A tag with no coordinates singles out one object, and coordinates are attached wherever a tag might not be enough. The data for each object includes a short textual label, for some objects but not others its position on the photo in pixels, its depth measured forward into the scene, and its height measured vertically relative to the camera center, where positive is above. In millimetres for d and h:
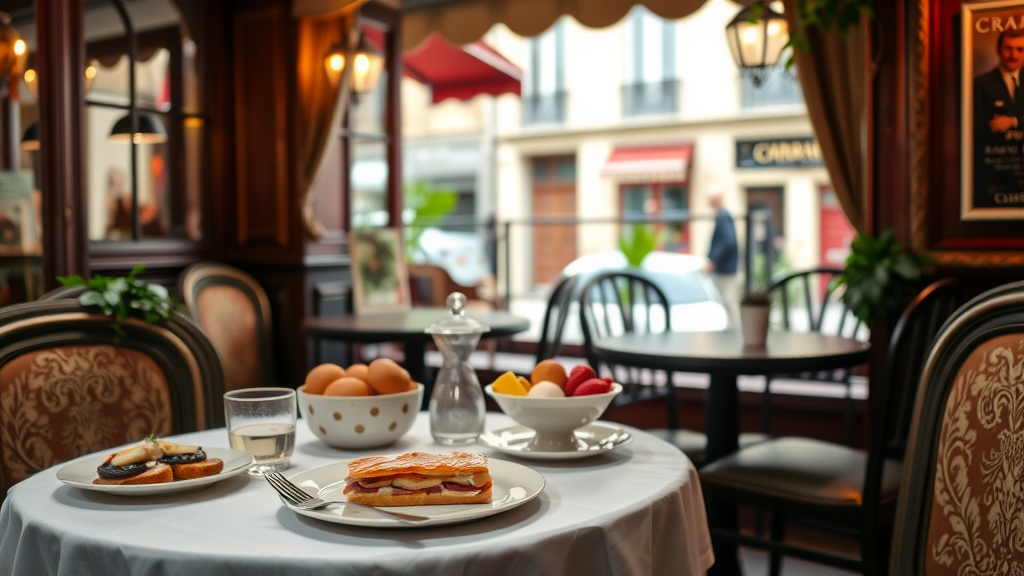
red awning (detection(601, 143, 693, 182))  16766 +1570
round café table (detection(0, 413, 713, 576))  915 -316
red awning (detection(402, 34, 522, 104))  6125 +1240
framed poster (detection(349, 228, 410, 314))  4133 -109
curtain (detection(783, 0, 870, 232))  3461 +561
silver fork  1005 -296
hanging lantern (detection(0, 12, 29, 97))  3328 +747
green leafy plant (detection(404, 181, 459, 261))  10617 +529
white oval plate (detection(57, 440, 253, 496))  1107 -295
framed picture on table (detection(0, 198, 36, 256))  3320 +86
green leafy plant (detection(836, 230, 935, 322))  2951 -92
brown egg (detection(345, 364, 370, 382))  1436 -201
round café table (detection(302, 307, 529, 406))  3236 -296
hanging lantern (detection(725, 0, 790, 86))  3285 +778
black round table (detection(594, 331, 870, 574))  2408 -312
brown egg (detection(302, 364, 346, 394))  1408 -204
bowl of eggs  1361 -239
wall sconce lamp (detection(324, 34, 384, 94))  4375 +914
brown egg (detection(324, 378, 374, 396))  1372 -215
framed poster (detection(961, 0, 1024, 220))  2766 +419
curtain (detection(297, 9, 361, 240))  4387 +757
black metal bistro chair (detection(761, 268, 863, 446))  3311 -334
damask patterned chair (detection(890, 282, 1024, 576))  1312 -324
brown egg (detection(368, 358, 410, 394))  1389 -200
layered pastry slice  1056 -281
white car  6872 -376
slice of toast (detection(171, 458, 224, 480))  1152 -285
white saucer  1308 -306
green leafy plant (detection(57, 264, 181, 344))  1723 -95
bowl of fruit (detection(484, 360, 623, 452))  1321 -226
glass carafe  1441 -243
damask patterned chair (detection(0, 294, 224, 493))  1595 -255
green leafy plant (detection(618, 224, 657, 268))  7824 -4
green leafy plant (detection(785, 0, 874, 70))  3021 +798
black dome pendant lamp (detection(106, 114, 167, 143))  3934 +535
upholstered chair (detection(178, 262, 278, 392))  3609 -289
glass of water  1267 -255
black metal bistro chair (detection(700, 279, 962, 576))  2117 -598
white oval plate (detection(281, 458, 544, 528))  995 -303
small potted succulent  2697 -224
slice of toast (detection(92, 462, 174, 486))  1123 -287
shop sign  15438 +1619
